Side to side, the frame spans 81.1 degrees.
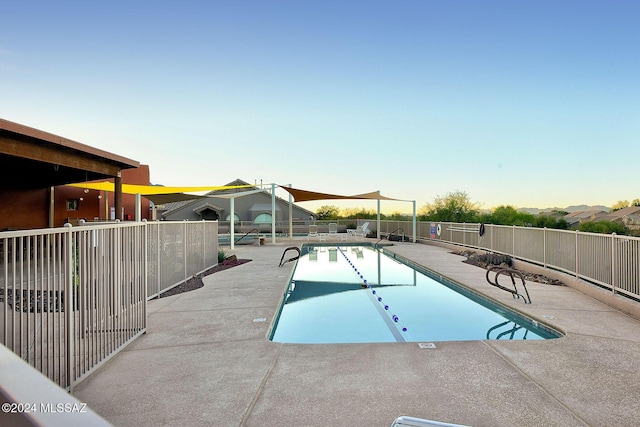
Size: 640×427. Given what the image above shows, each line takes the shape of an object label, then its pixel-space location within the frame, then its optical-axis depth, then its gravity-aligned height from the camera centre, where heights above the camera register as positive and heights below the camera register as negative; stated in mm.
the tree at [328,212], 41094 +496
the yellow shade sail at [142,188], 13445 +1083
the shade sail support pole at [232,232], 15762 -650
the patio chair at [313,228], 23766 -754
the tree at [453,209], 23719 +530
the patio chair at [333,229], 22516 -808
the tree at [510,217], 24900 -74
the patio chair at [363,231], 22044 -881
